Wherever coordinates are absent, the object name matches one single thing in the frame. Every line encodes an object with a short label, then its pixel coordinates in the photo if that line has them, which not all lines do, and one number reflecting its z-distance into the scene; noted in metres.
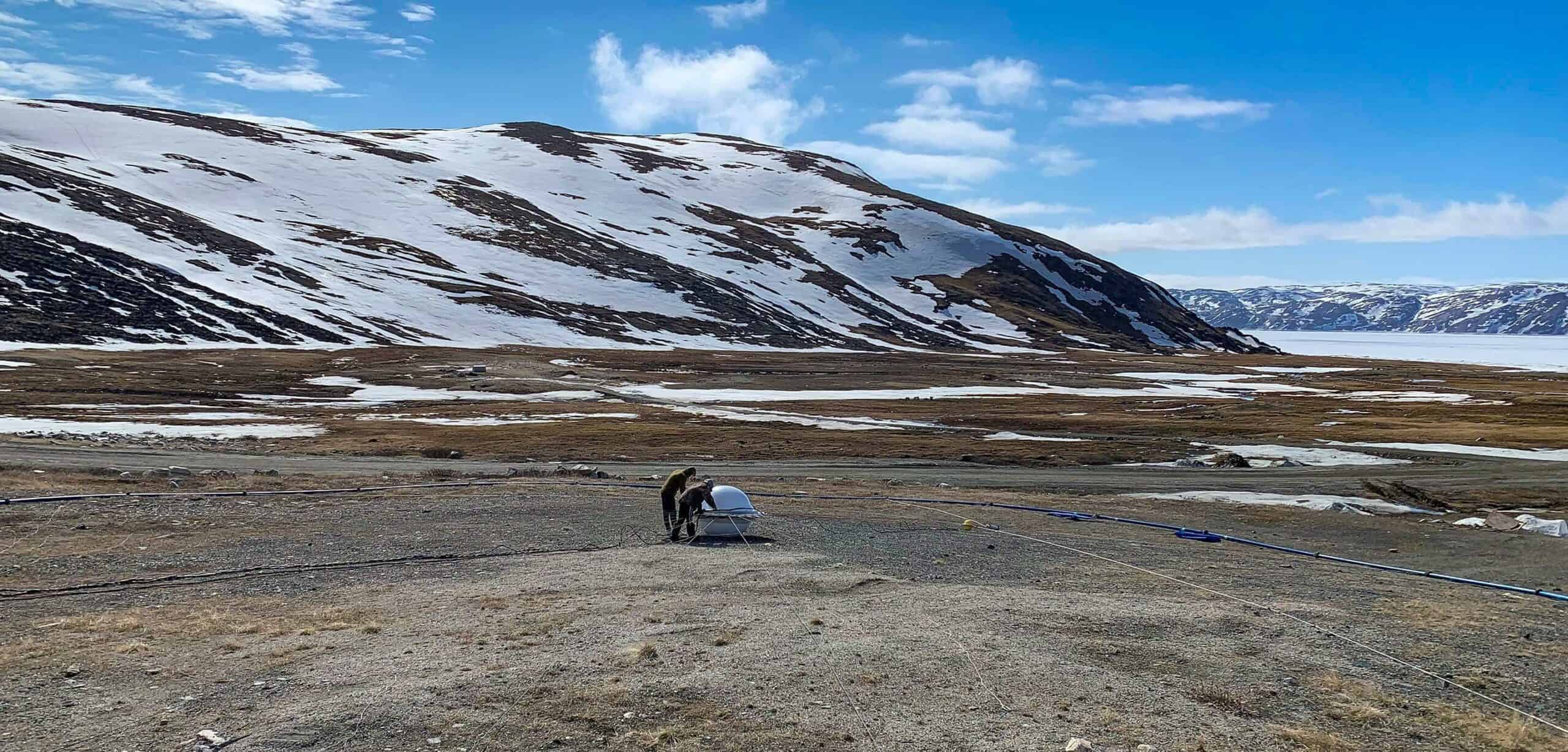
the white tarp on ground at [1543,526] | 30.06
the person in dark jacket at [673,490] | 25.36
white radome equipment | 25.42
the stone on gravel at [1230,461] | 47.16
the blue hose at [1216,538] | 20.88
